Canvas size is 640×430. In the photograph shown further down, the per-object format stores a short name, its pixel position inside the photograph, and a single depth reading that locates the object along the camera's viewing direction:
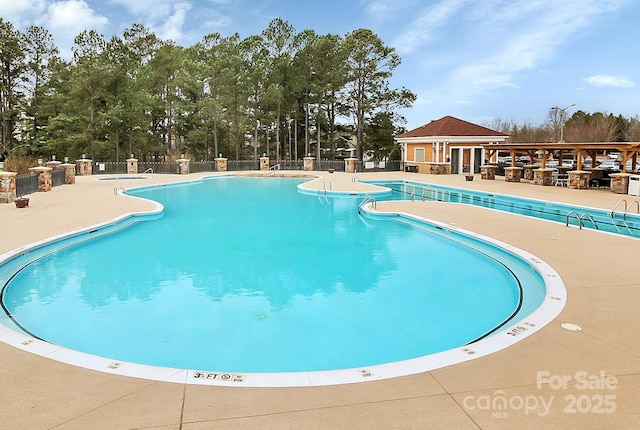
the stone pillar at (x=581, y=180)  22.72
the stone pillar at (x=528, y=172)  27.75
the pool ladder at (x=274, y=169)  34.12
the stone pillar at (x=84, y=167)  31.89
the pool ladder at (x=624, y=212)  13.93
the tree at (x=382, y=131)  43.94
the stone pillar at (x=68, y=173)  24.84
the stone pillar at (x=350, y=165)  36.31
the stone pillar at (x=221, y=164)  36.66
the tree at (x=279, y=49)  39.88
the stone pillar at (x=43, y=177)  20.53
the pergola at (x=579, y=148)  20.62
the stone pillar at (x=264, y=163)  37.69
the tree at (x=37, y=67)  38.25
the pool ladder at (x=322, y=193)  21.43
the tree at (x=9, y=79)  36.53
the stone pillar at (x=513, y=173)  27.06
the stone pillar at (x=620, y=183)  20.22
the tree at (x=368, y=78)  40.03
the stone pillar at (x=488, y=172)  28.58
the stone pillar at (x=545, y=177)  24.81
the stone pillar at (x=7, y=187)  16.31
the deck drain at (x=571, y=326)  5.21
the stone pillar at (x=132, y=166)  32.98
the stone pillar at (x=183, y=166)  34.34
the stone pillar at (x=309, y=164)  37.31
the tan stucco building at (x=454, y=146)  32.12
